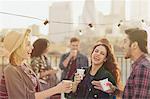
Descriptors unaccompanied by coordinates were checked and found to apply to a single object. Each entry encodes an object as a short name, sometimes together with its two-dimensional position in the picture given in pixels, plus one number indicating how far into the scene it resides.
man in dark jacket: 4.31
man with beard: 2.25
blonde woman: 2.00
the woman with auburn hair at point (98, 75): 2.67
